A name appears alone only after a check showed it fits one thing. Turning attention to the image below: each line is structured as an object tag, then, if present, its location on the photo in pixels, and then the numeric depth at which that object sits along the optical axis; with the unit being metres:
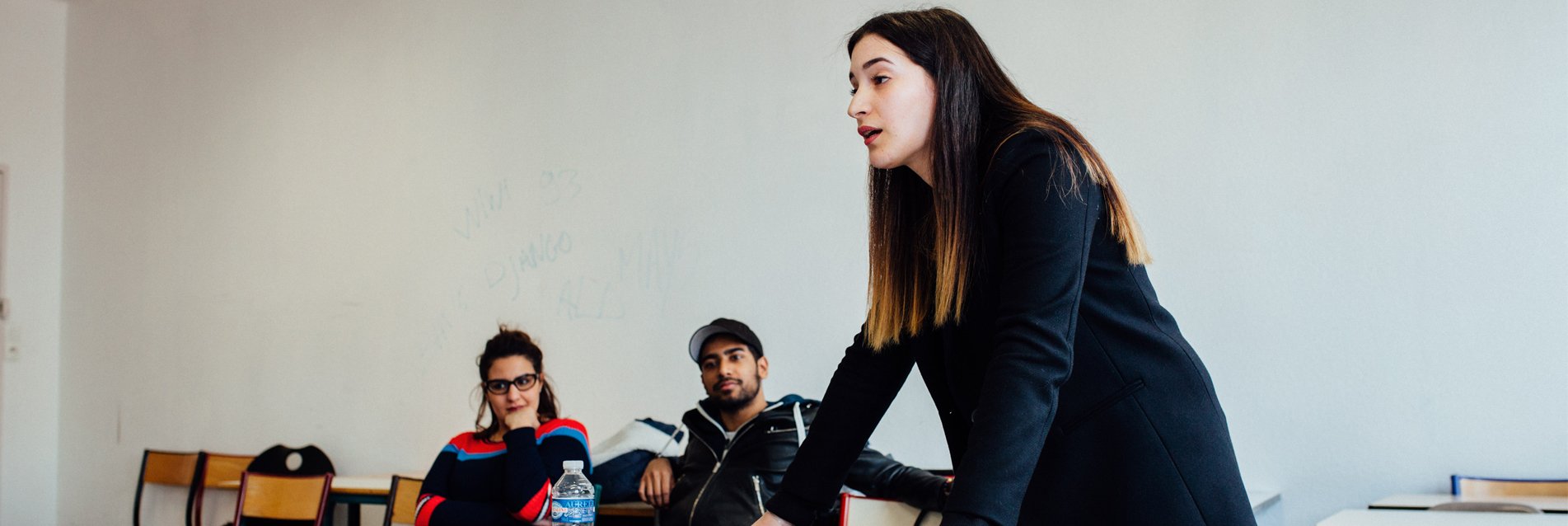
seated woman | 3.12
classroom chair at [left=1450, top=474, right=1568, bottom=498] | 3.04
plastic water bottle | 2.33
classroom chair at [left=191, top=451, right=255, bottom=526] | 5.30
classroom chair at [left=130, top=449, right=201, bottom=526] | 5.51
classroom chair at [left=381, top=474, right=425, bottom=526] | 3.73
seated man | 3.12
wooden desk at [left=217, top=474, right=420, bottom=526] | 4.15
